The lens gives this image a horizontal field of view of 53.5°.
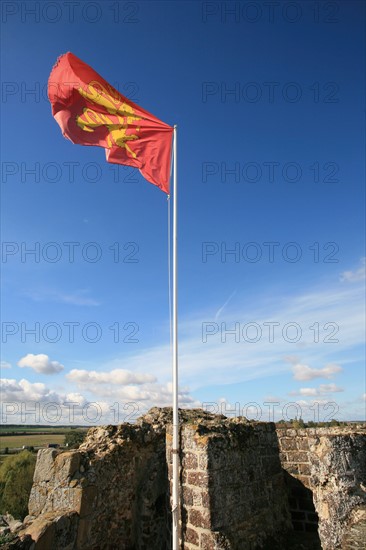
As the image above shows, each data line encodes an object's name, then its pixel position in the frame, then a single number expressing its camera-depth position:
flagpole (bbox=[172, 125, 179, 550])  5.12
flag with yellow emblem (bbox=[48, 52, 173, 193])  7.16
